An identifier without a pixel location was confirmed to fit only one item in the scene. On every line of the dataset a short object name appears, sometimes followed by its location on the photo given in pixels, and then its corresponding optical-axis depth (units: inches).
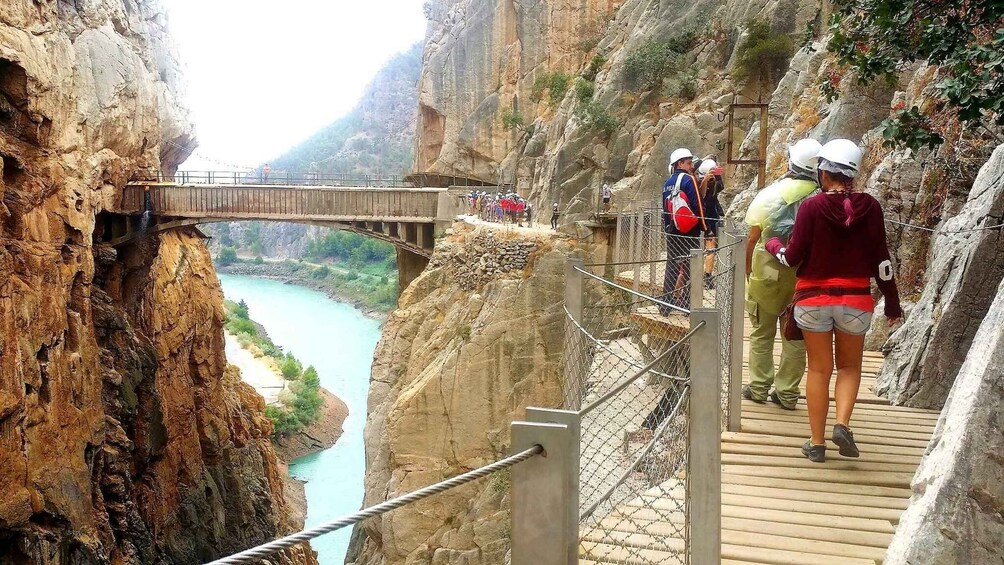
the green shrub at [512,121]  1409.9
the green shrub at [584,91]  1083.3
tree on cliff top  179.2
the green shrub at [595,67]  1190.9
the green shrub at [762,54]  855.1
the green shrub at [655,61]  984.3
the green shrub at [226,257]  3595.0
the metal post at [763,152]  610.7
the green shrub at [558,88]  1320.1
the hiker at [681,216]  294.4
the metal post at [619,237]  464.1
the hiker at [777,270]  204.2
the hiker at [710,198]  313.7
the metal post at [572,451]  86.6
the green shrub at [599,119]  988.1
